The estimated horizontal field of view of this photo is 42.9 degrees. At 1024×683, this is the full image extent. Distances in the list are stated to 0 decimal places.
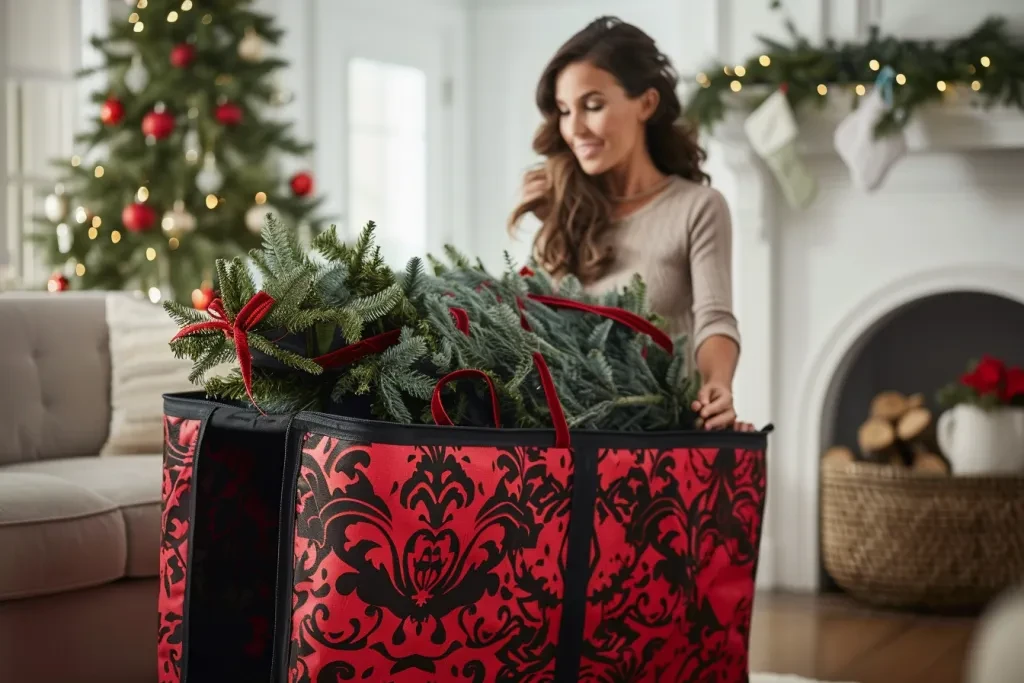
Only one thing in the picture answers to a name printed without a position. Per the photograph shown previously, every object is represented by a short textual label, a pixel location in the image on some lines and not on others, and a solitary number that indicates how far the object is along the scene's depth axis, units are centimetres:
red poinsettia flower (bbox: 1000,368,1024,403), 403
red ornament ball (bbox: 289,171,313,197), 482
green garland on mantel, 385
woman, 208
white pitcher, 397
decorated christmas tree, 460
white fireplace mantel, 411
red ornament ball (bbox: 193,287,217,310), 390
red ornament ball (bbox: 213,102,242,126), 466
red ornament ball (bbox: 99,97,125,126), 458
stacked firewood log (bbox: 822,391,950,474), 420
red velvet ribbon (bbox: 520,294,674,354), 162
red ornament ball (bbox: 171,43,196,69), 463
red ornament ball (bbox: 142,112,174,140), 457
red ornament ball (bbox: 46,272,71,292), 419
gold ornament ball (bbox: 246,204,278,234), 464
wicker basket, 390
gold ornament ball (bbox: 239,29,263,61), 477
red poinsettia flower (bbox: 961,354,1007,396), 403
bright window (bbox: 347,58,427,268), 573
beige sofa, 234
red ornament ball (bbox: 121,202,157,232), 454
